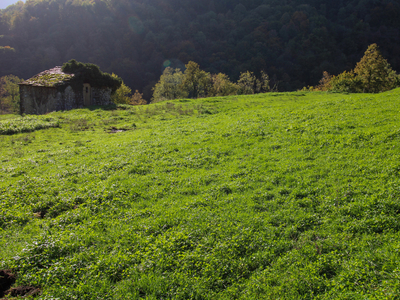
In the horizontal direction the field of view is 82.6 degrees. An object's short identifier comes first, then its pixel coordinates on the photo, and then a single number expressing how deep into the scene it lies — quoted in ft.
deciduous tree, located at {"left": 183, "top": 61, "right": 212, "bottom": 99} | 177.99
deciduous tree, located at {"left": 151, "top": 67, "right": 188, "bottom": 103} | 216.13
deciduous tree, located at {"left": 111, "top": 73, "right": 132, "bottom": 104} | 212.64
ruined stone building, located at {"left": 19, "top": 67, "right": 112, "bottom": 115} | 111.75
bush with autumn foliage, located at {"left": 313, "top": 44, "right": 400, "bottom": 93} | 132.26
